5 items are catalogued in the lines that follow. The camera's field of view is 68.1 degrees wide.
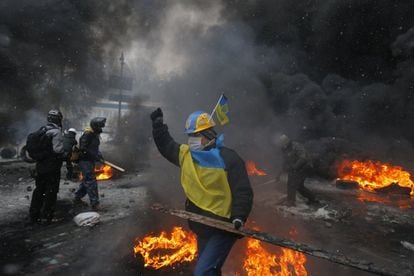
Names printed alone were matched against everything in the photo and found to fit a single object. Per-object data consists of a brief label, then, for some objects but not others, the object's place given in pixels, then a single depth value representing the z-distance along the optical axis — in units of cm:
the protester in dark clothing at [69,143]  645
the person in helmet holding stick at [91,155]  633
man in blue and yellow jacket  285
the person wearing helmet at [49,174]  518
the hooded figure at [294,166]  756
